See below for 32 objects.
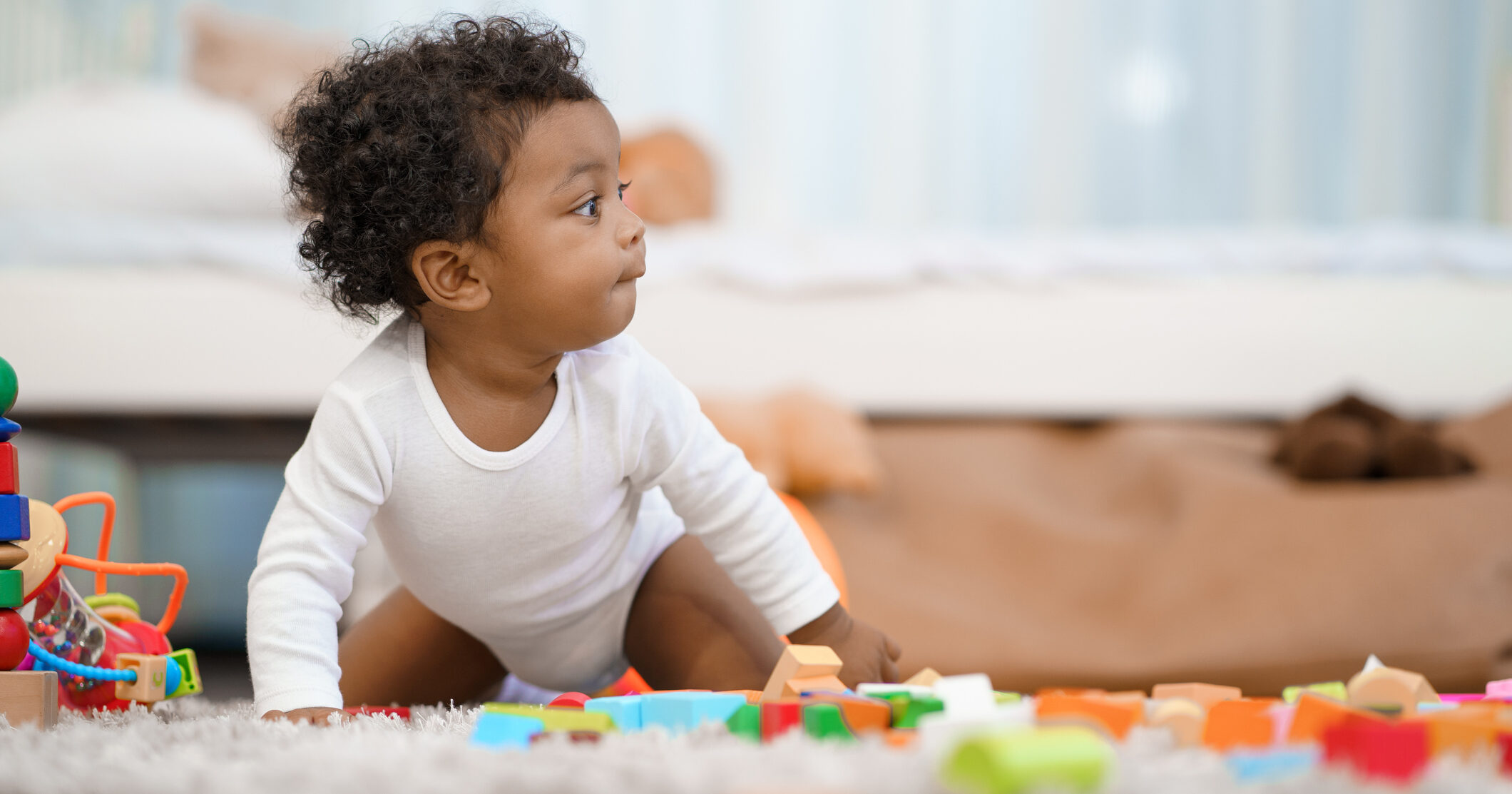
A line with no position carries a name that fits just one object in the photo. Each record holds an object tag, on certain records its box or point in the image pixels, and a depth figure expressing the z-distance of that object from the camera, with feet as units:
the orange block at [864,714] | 5.29
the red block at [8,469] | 5.51
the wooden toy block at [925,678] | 5.75
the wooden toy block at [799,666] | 5.52
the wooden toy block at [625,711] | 5.39
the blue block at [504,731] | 5.22
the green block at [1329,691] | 5.52
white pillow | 9.28
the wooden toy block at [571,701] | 5.56
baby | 5.66
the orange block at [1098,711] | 5.27
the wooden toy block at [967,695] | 5.35
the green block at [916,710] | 5.35
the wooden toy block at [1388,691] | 5.42
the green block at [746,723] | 5.28
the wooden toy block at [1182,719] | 5.25
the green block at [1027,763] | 4.85
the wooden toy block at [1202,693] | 5.61
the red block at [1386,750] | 4.95
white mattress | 8.38
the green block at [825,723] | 5.21
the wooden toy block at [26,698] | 5.47
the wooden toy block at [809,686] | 5.49
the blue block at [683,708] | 5.39
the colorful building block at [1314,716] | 5.14
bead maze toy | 5.48
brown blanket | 6.84
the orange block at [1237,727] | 5.23
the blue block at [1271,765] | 4.98
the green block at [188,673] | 5.82
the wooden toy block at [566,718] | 5.27
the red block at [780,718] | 5.25
